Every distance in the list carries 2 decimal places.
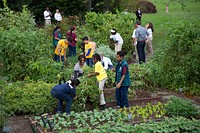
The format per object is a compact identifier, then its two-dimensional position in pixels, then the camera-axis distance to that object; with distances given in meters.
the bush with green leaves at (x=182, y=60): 16.56
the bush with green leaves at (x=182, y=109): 12.77
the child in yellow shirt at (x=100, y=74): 13.97
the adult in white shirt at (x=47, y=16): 30.37
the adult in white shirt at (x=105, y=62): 16.03
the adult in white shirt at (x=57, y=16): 29.73
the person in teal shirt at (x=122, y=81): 13.44
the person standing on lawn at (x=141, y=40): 19.45
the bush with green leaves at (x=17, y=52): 16.17
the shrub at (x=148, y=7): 42.39
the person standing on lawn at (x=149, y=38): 21.77
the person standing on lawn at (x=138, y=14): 33.78
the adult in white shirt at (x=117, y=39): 20.39
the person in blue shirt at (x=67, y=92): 12.84
